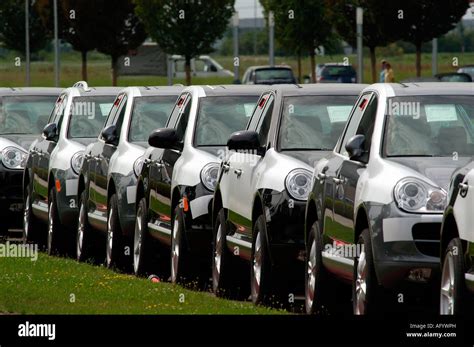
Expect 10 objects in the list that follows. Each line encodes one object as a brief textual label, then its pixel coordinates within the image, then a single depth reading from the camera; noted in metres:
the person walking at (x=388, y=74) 49.78
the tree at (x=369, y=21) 55.72
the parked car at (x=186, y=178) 16.17
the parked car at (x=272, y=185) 13.94
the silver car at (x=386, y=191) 11.51
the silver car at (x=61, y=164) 20.70
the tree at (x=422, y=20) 55.31
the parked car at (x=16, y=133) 23.00
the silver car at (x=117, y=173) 18.48
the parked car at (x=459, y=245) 10.12
